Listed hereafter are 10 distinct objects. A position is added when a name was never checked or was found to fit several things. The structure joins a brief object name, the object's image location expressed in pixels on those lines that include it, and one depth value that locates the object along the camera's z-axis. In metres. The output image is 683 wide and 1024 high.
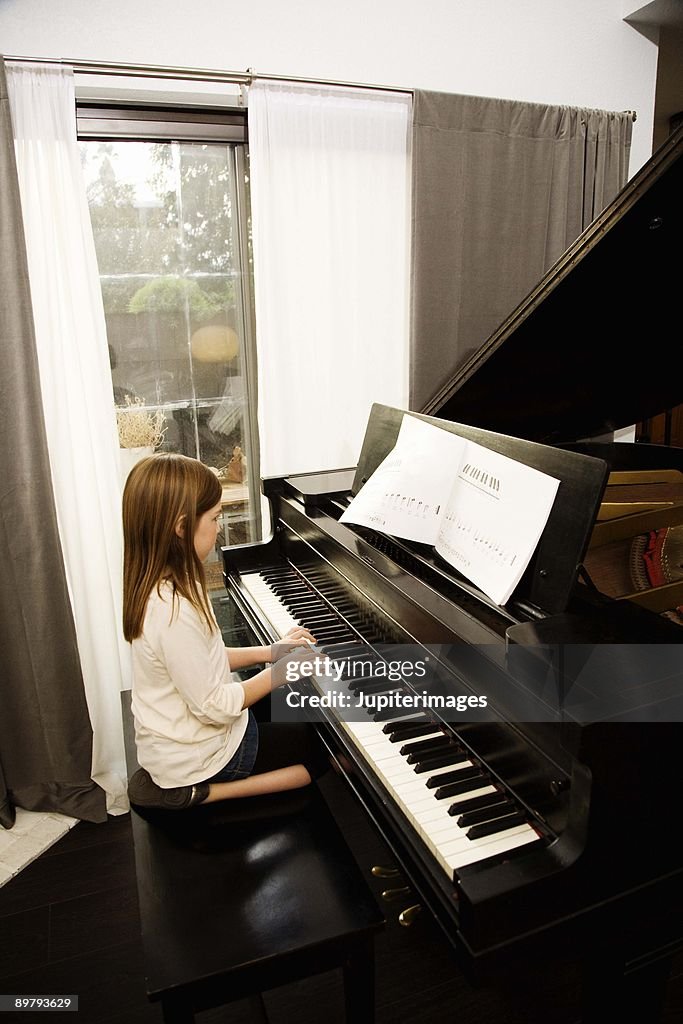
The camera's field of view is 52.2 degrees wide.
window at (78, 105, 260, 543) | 2.44
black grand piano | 0.95
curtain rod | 2.04
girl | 1.45
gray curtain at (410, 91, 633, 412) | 2.48
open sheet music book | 1.24
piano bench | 1.14
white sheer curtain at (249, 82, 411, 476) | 2.39
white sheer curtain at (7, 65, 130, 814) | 2.12
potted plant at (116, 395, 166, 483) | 2.64
